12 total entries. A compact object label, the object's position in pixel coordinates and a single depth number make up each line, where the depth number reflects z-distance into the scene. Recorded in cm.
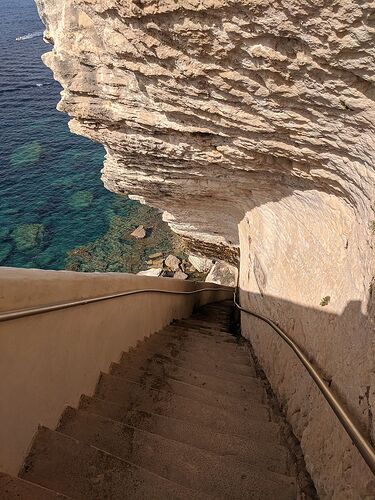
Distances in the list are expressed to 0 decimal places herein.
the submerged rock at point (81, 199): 2403
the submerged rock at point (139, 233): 2180
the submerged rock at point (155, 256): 2070
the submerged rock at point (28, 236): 2133
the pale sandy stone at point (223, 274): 1725
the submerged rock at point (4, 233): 2192
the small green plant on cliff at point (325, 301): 431
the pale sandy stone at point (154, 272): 1873
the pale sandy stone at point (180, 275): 1965
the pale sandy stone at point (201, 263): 1988
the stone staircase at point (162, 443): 271
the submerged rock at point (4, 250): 2063
